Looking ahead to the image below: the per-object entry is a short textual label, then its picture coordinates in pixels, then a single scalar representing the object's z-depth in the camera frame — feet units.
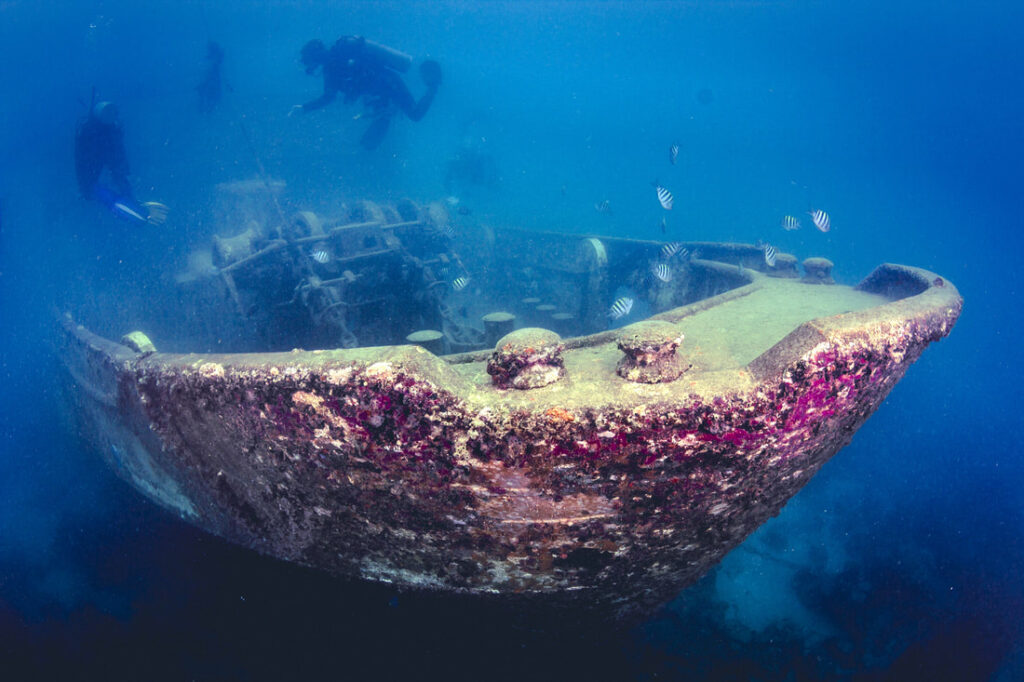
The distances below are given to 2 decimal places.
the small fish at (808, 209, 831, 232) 22.16
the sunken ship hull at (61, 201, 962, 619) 5.91
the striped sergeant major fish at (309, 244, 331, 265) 21.99
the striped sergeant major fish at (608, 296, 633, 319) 17.43
